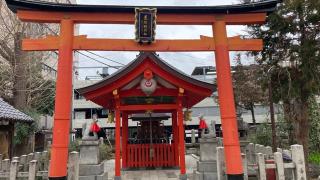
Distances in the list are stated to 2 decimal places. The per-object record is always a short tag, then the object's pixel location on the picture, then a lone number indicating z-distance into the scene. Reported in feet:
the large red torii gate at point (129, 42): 19.36
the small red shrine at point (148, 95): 25.60
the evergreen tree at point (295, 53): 24.13
